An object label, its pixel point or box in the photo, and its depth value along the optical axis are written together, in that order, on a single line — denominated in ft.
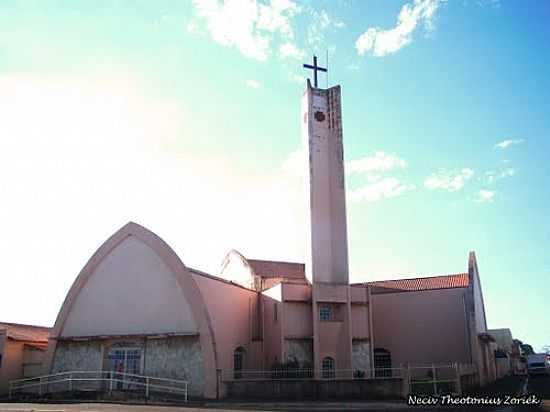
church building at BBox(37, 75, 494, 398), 77.36
